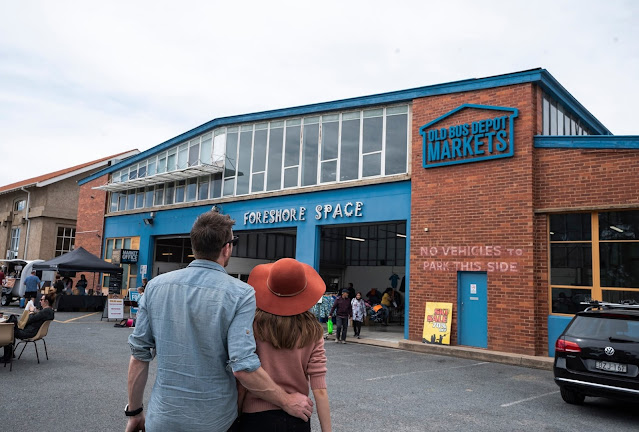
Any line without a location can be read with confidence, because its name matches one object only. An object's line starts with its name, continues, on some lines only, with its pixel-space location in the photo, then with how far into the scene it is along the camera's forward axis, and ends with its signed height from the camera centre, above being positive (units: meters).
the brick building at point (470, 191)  12.09 +2.53
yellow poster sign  13.62 -1.18
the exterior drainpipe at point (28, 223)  35.94 +2.69
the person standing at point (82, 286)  24.26 -1.06
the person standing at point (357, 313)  15.94 -1.17
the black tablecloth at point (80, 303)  21.83 -1.72
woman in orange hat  2.40 -0.35
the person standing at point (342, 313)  14.91 -1.10
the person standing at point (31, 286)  20.75 -1.00
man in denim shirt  2.28 -0.37
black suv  6.59 -0.93
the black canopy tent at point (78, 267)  20.86 -0.15
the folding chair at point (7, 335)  8.56 -1.25
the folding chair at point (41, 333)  9.38 -1.30
